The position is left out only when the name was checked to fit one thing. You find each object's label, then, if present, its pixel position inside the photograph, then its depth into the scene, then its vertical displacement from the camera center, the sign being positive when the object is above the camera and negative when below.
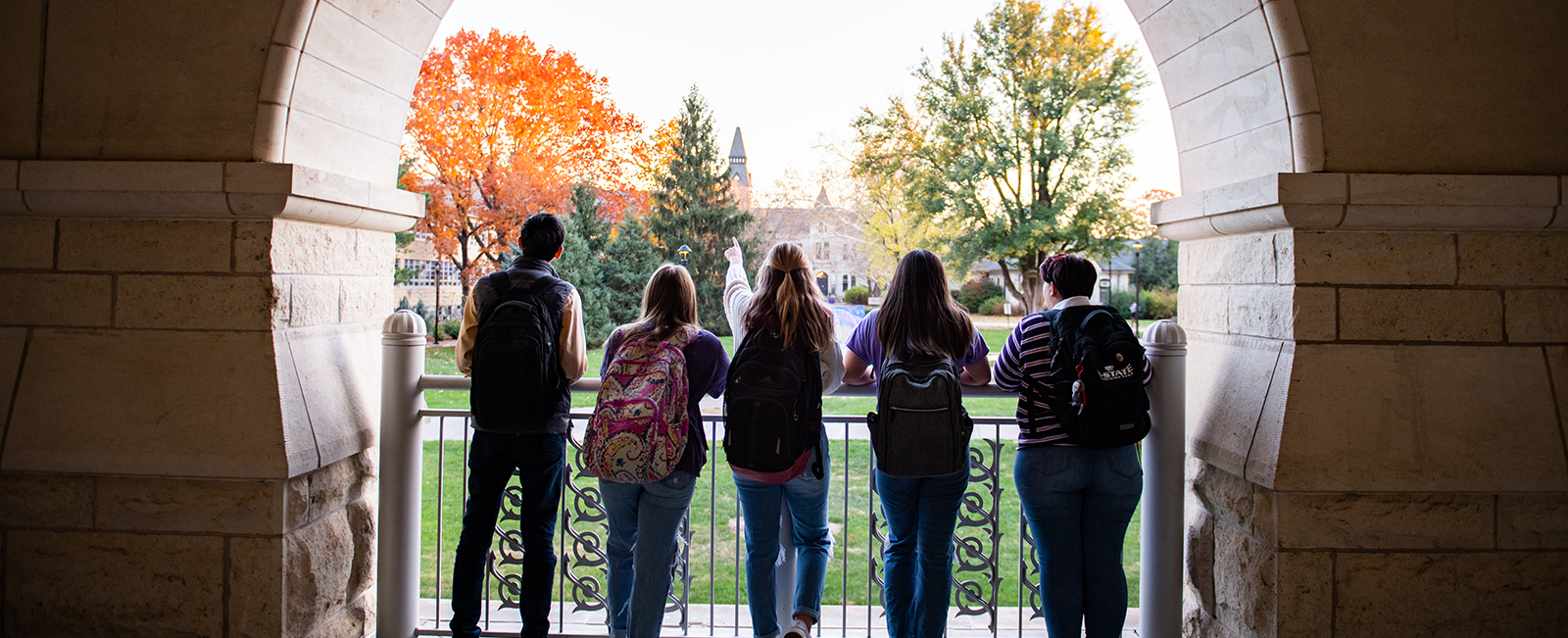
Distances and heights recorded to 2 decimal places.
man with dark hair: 2.58 -0.21
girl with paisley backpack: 2.54 -0.32
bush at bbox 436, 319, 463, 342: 17.81 +0.08
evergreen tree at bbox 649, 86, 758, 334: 18.98 +3.09
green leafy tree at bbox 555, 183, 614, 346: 16.19 +1.59
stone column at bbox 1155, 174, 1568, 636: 2.47 -0.18
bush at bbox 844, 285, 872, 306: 28.92 +1.67
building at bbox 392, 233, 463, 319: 21.14 +1.55
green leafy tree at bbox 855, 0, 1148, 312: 18.89 +4.95
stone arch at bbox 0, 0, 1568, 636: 2.49 +0.10
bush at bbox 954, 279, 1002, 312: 25.96 +1.74
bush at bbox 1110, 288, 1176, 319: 26.38 +1.51
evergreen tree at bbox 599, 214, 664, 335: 17.09 +1.41
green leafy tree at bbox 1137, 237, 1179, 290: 31.45 +3.35
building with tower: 25.06 +3.56
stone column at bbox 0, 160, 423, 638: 2.55 -0.24
